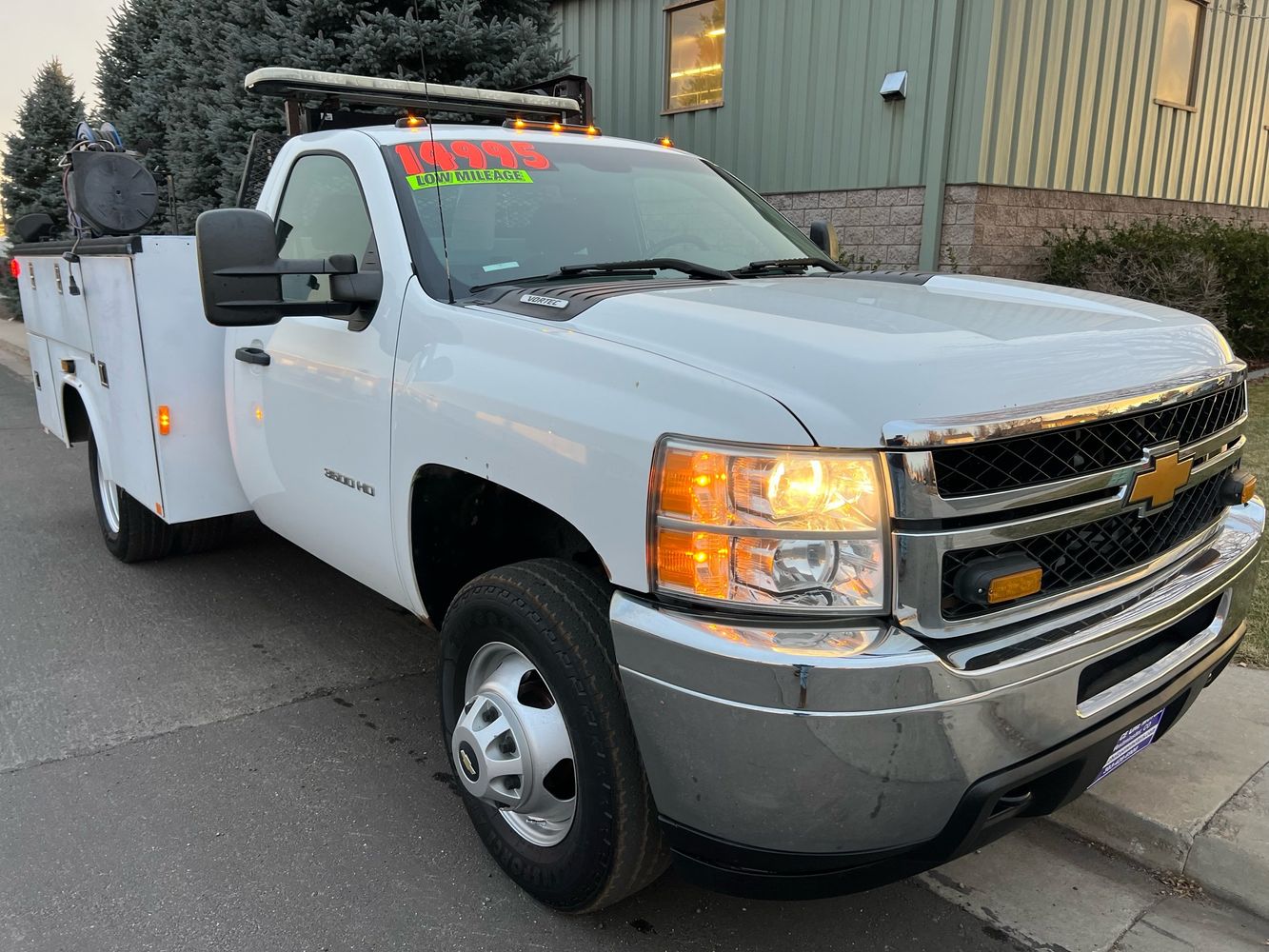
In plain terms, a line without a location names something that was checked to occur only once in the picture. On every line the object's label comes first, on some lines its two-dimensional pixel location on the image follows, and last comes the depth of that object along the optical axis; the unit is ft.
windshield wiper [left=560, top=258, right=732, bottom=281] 10.02
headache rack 14.52
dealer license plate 7.77
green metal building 27.99
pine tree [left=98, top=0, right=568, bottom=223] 27.50
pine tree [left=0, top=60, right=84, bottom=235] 63.05
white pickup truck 6.29
